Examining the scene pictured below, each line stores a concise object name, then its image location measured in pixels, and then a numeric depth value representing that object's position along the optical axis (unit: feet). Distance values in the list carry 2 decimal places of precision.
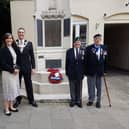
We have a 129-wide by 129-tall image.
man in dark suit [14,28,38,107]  10.81
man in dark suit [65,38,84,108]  11.15
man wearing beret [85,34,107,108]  11.07
